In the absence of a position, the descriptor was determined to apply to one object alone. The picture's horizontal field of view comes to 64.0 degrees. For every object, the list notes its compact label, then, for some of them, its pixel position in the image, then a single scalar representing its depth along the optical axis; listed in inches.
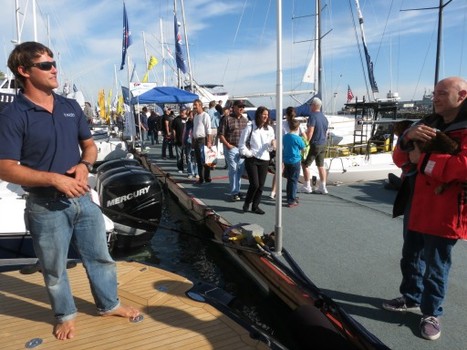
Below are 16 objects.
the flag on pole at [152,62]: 813.2
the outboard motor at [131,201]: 191.9
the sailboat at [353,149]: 341.7
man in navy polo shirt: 81.8
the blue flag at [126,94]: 506.5
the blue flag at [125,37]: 532.7
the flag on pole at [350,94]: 1353.3
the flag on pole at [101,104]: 1290.6
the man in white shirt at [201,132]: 308.8
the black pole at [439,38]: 379.6
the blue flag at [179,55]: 697.6
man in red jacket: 92.0
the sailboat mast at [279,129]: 136.7
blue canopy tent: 478.3
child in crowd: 230.4
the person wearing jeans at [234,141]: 249.1
